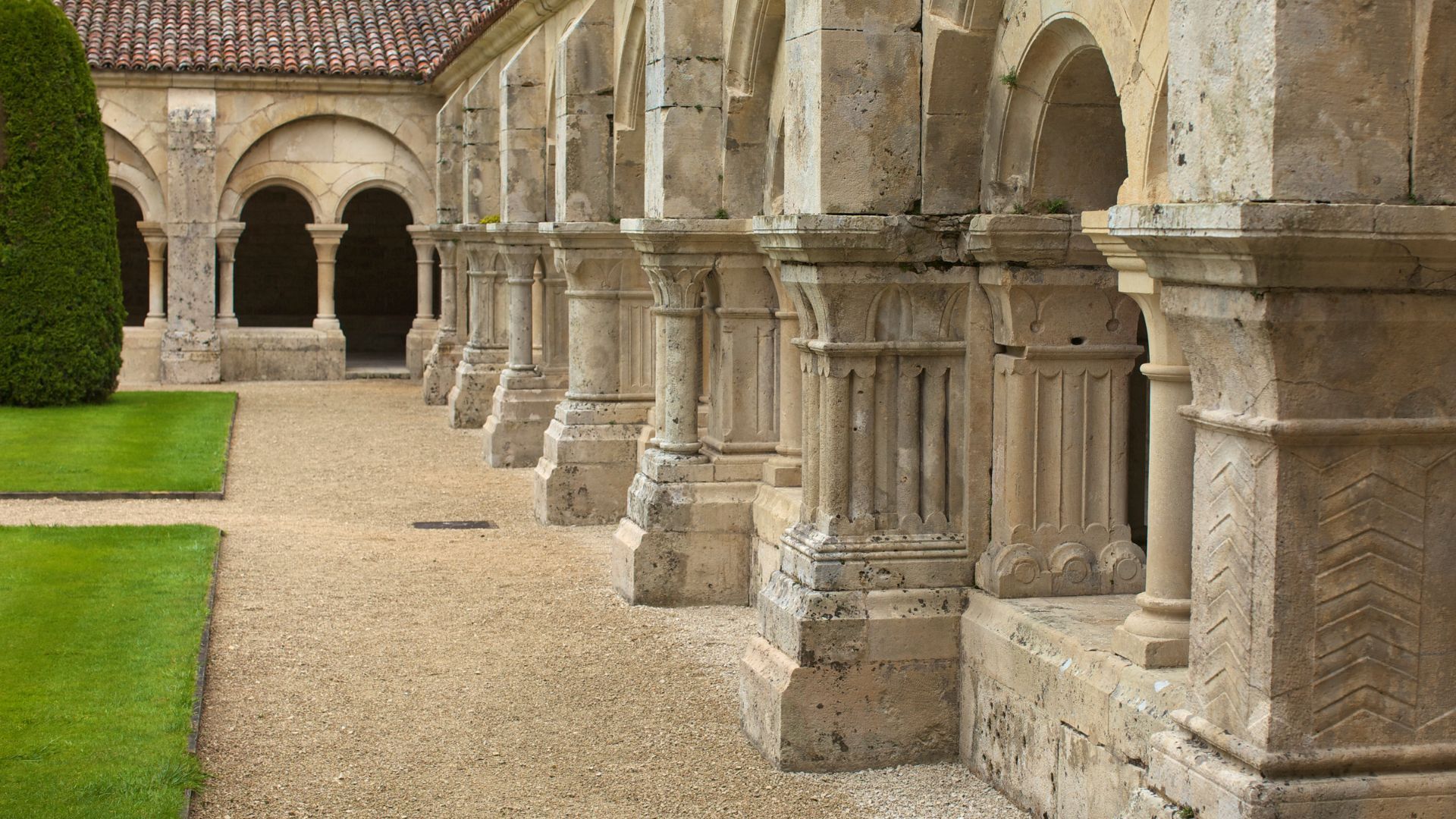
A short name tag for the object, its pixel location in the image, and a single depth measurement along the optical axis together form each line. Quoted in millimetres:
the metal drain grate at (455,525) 12188
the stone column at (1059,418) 6320
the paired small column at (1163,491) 5340
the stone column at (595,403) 12062
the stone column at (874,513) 6543
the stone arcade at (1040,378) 3729
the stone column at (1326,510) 3715
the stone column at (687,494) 9500
